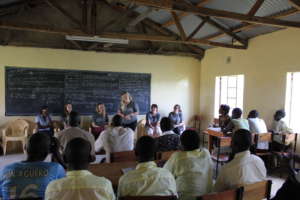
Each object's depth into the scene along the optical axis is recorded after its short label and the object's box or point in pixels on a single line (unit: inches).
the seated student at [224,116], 166.7
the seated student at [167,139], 105.1
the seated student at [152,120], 217.4
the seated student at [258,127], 160.9
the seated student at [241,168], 70.7
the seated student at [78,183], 49.3
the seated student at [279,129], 159.5
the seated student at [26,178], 57.4
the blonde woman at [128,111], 206.4
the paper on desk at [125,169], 80.3
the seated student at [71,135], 111.0
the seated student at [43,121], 212.1
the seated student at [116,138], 113.8
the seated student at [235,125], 151.8
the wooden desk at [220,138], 146.2
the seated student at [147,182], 58.7
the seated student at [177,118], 231.8
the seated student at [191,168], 71.7
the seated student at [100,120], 213.8
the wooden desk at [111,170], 76.1
